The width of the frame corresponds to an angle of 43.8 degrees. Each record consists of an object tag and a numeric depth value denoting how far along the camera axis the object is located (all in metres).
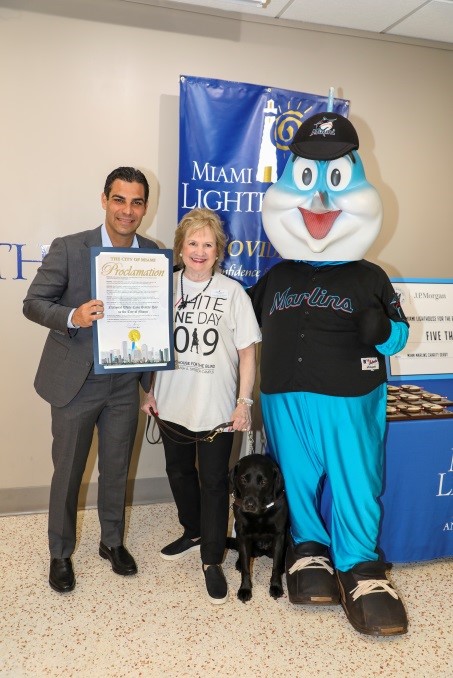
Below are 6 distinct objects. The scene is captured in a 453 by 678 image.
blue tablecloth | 2.24
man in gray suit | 1.96
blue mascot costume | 1.97
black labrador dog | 2.05
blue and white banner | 2.58
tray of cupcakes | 2.29
